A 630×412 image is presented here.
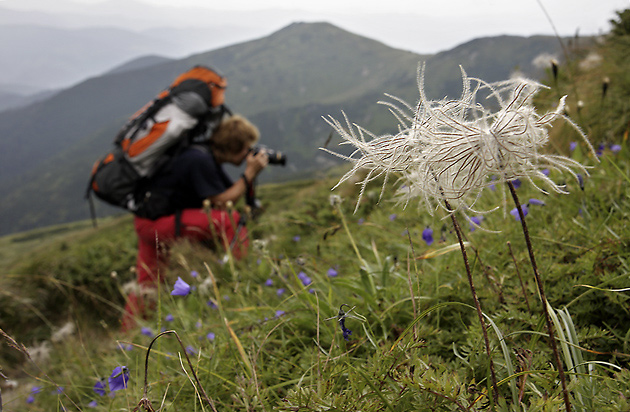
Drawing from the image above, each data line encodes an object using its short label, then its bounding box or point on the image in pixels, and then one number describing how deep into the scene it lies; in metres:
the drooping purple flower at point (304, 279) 2.79
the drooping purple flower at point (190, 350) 2.43
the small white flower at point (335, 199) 2.42
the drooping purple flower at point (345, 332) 1.52
